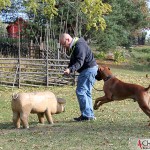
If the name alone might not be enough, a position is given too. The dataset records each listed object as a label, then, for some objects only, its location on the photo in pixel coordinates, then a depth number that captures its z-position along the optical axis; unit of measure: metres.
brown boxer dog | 8.25
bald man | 8.45
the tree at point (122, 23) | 30.56
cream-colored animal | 8.09
